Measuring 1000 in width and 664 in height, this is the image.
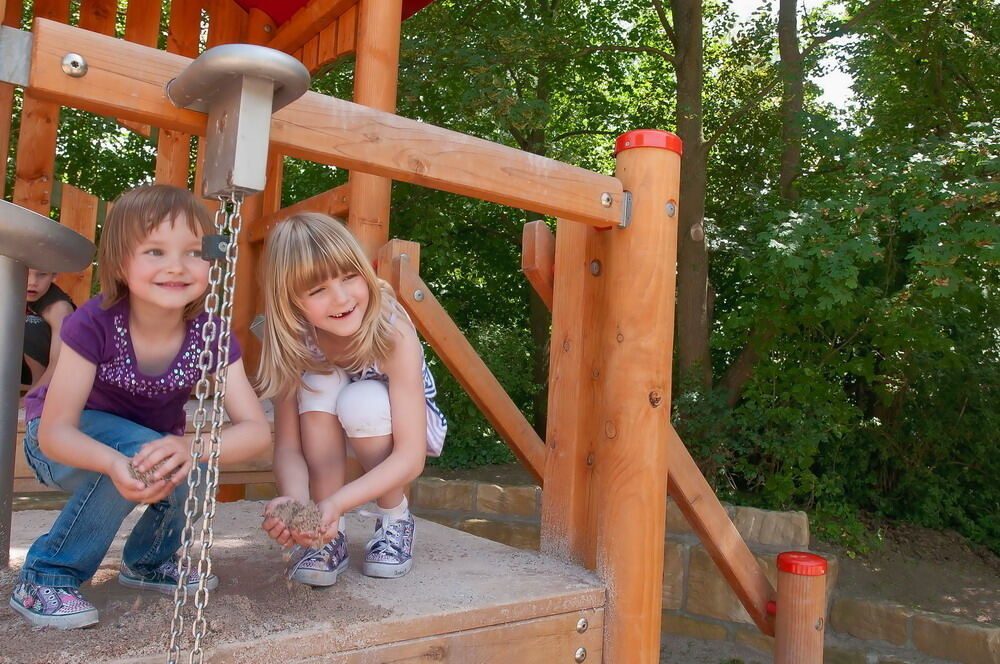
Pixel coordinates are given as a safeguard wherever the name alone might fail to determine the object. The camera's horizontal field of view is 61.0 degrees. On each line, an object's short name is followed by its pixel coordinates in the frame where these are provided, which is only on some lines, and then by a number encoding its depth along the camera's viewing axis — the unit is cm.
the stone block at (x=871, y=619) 454
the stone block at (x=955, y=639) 428
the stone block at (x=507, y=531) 555
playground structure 145
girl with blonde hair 185
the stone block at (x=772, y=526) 498
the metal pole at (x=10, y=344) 159
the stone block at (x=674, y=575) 507
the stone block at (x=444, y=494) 585
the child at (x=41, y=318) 314
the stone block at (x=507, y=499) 569
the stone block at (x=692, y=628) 495
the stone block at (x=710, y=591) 491
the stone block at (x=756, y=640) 480
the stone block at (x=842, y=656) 457
